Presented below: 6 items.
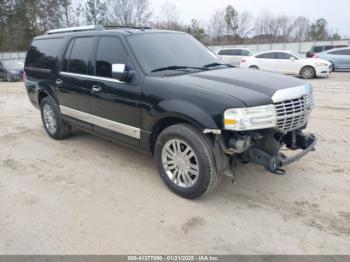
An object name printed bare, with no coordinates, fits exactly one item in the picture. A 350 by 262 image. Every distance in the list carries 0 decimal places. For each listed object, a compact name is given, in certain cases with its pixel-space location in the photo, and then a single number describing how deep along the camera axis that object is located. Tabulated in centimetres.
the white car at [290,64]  1559
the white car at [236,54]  2006
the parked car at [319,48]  2402
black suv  324
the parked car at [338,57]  1916
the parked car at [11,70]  1789
